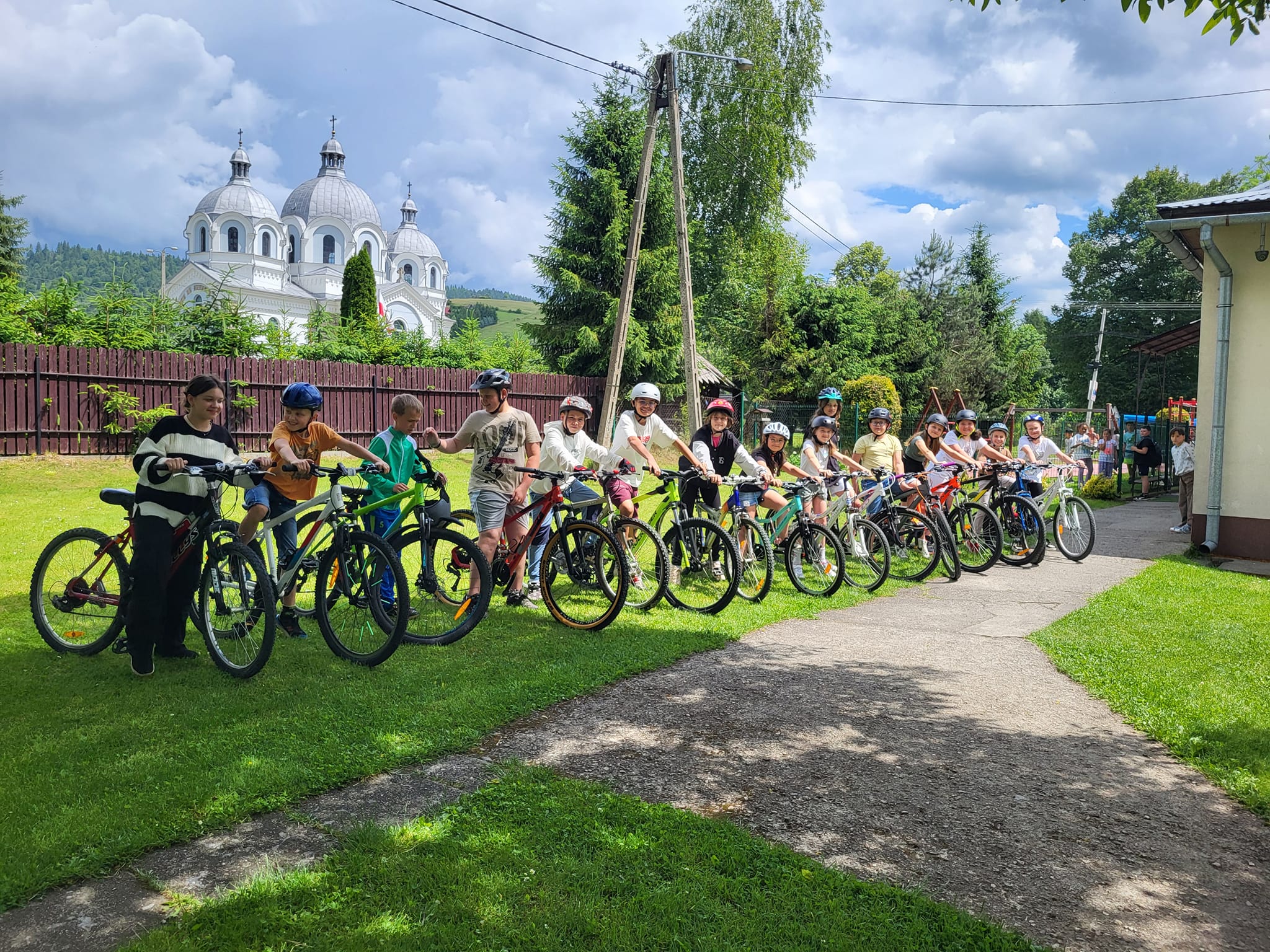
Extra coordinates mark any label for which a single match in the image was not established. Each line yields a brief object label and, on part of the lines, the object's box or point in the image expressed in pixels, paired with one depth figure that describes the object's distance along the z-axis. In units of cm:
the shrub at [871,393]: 2856
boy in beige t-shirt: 693
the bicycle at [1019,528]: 1053
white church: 7850
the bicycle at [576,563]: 668
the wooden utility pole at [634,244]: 1489
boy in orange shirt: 593
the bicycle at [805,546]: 842
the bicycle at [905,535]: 959
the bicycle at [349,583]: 545
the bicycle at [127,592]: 515
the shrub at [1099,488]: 2073
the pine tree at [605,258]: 2866
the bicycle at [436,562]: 594
